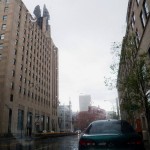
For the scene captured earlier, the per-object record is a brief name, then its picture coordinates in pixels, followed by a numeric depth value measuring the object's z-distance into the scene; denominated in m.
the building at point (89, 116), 77.34
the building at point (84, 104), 133.52
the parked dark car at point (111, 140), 3.87
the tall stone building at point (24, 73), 30.67
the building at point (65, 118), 84.07
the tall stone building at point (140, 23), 13.07
